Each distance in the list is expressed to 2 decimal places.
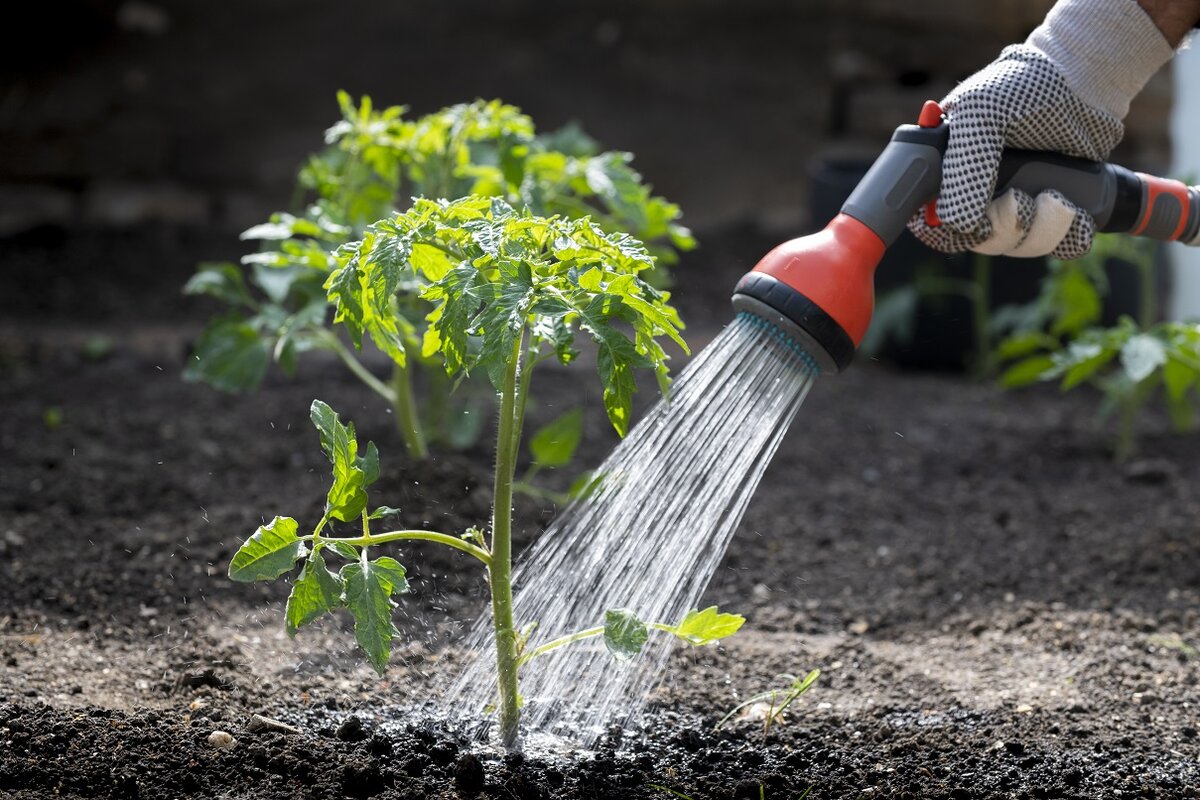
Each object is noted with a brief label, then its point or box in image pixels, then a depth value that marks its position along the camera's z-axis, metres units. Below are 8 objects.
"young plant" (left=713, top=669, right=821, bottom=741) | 4.15
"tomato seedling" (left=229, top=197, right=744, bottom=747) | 3.45
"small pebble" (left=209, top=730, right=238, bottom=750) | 3.92
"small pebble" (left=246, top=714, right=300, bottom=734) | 4.04
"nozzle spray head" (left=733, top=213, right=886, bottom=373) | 3.72
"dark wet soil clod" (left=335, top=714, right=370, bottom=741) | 4.04
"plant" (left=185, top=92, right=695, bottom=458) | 5.09
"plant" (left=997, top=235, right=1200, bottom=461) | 6.29
